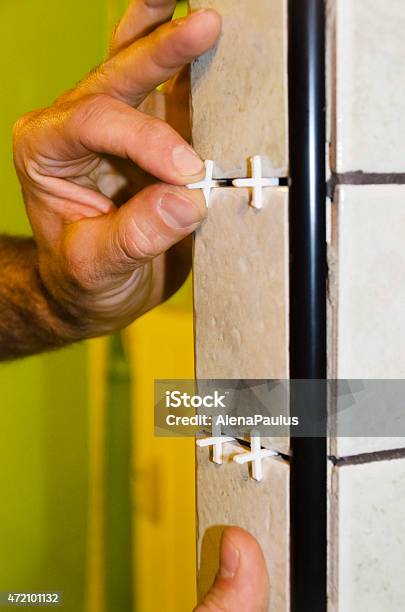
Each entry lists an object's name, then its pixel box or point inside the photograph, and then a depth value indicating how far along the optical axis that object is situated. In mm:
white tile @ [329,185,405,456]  457
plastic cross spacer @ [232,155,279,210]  486
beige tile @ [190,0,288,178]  475
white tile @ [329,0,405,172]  447
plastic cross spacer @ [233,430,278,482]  519
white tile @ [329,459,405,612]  481
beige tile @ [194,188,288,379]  487
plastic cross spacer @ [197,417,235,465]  558
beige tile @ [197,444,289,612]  510
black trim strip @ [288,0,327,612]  455
